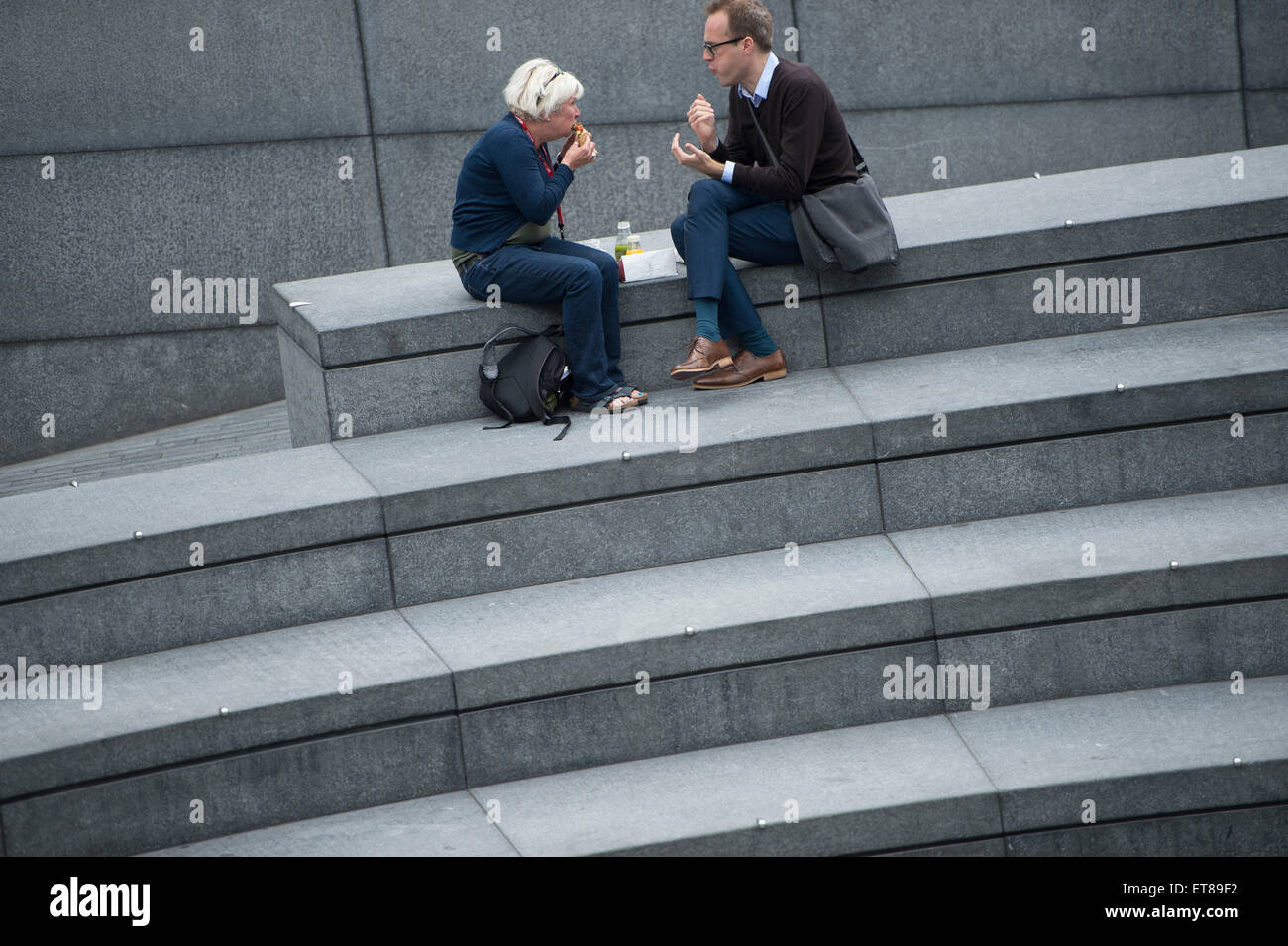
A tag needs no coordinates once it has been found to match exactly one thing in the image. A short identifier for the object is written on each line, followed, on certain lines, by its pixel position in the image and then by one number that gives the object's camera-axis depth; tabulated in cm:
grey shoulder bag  1227
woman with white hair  1196
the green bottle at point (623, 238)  1327
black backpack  1217
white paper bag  1299
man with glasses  1213
